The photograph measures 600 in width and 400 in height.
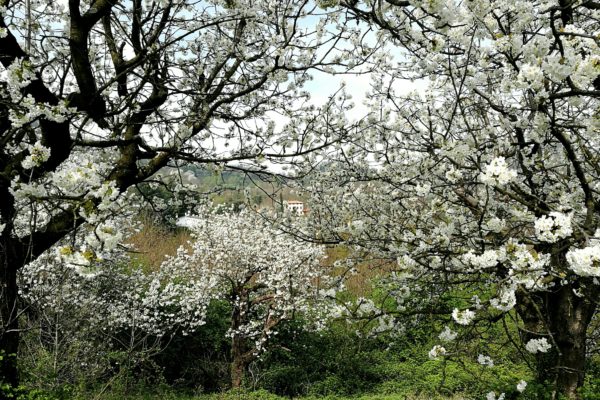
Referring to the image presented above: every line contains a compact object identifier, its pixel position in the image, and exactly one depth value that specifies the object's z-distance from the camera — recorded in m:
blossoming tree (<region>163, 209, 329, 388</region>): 8.47
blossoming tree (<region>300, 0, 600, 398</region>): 2.26
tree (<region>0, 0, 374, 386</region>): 2.81
